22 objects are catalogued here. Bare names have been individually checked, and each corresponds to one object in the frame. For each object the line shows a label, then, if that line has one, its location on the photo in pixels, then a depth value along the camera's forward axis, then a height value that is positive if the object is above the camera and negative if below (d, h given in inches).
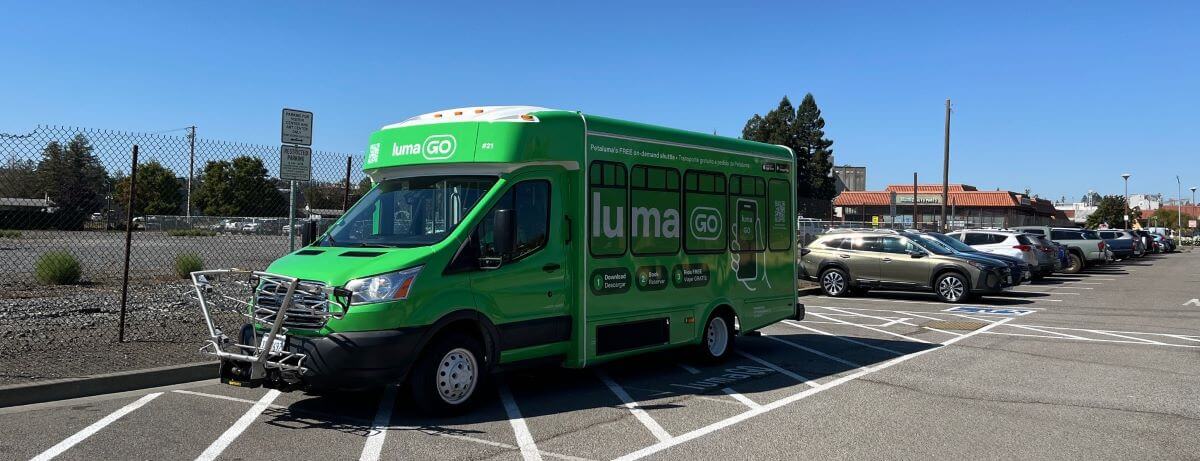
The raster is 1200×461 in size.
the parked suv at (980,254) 776.9 +3.6
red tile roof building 2657.5 +168.2
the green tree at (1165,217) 4714.8 +239.2
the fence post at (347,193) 467.5 +30.2
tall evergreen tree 2962.6 +405.2
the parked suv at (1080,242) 1233.4 +25.9
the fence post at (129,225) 353.7 +8.2
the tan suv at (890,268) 727.1 -9.3
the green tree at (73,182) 411.5 +31.5
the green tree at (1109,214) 3538.4 +193.1
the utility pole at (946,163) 1390.3 +151.6
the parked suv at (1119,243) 1552.7 +31.5
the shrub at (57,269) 522.0 -15.1
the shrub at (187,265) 574.6 -12.5
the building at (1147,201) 6626.0 +483.3
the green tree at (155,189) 514.1 +37.3
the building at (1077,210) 4938.5 +309.2
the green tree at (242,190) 649.0 +53.3
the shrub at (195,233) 708.0 +10.6
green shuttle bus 249.4 -3.8
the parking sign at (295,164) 392.8 +38.3
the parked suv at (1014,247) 964.6 +13.3
